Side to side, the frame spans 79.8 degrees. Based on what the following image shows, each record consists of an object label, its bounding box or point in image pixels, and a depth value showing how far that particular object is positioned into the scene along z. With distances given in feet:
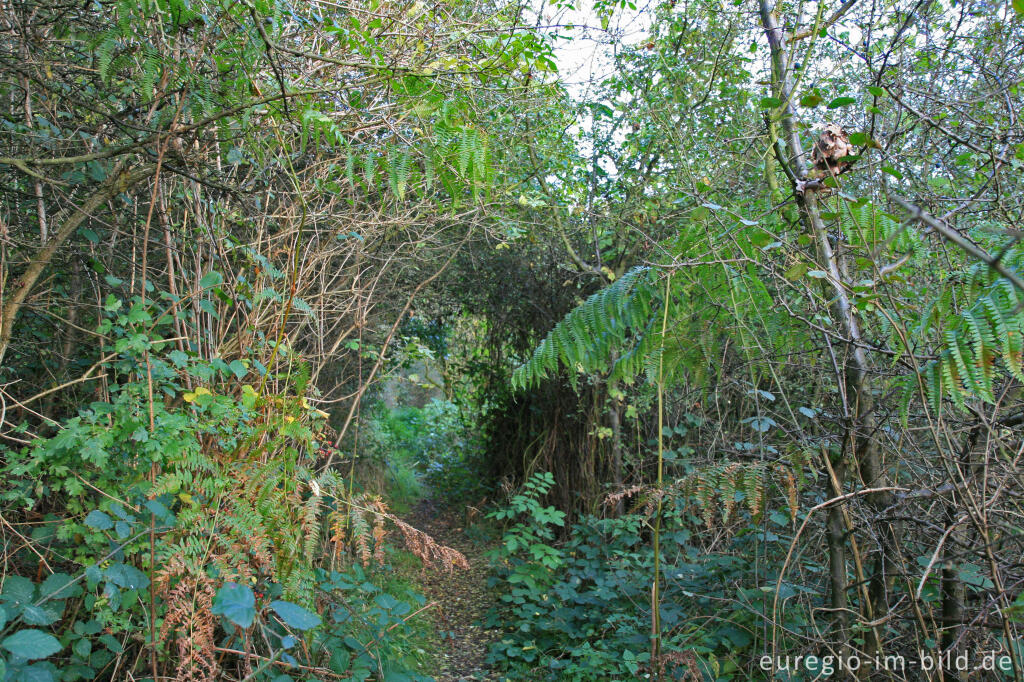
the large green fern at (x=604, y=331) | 7.25
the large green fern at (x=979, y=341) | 4.81
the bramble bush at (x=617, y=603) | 10.23
